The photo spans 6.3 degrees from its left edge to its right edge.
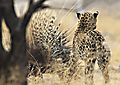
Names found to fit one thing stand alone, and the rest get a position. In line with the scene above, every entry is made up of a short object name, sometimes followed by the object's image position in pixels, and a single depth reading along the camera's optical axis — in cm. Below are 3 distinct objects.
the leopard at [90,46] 1506
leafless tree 1109
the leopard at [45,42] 1534
